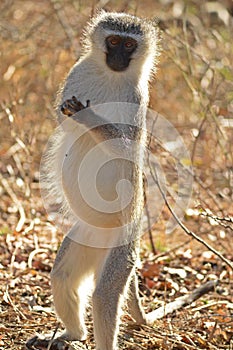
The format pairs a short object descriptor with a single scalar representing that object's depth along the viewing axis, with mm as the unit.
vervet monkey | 8531
